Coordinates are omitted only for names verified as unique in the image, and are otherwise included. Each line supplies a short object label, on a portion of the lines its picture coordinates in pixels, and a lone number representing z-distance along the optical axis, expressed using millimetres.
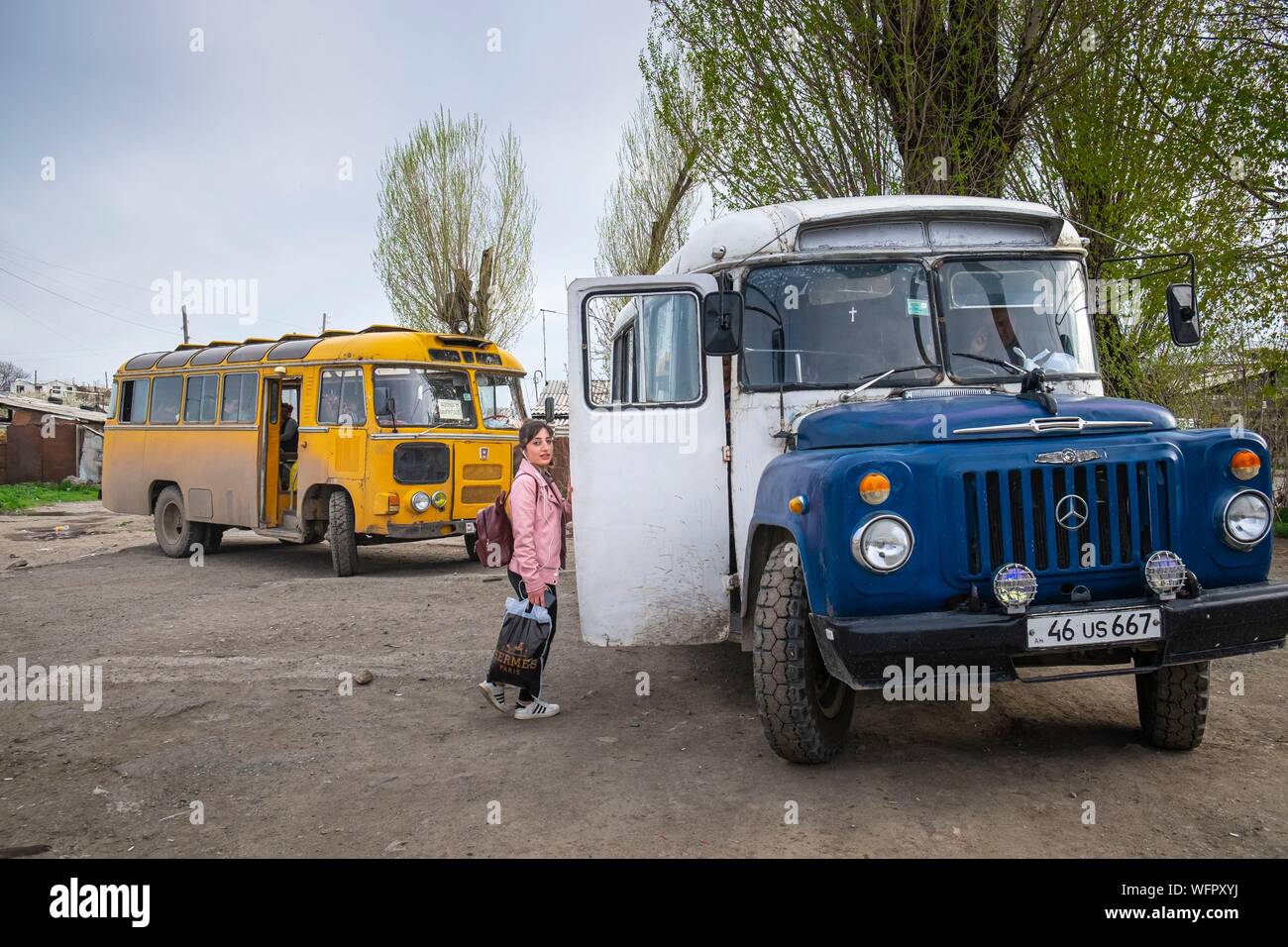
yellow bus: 11438
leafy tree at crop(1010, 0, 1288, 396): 10930
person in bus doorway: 12930
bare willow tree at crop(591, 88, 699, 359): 24703
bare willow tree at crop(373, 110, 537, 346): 27109
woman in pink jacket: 5367
